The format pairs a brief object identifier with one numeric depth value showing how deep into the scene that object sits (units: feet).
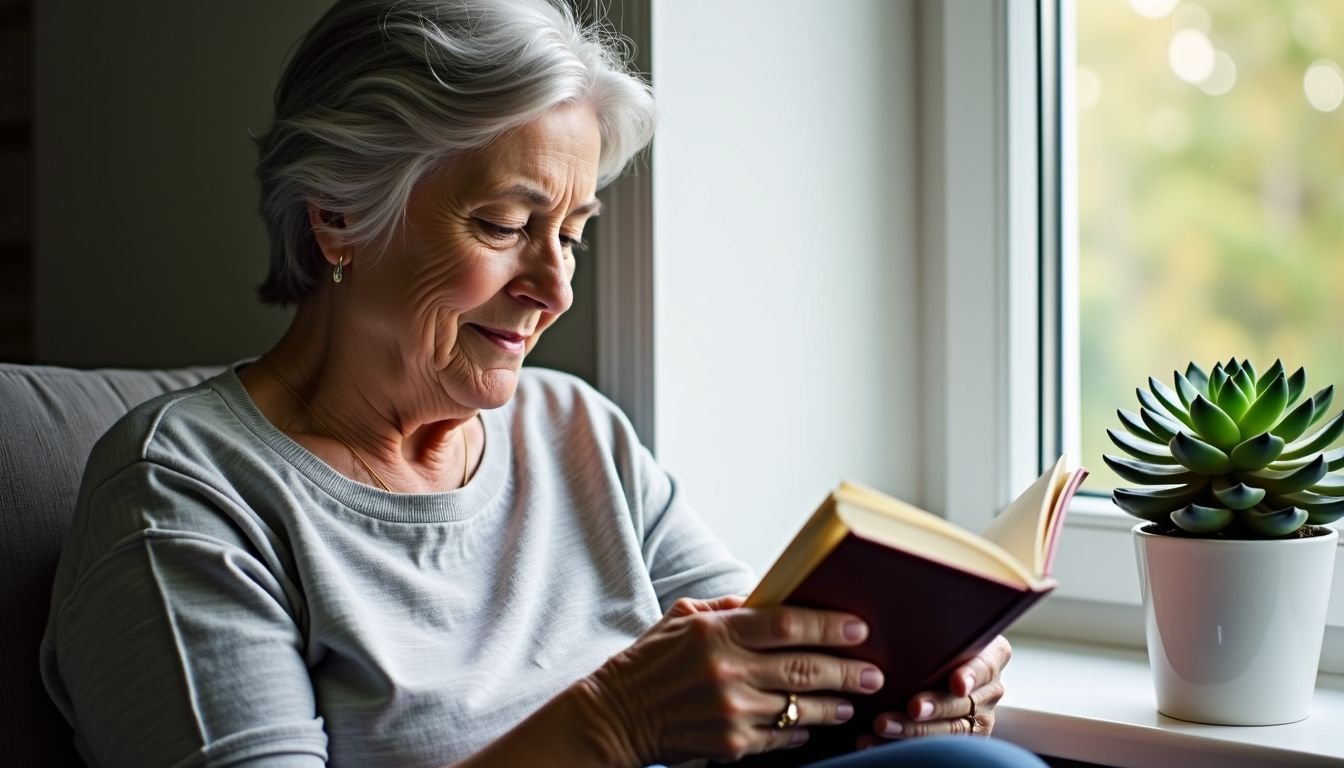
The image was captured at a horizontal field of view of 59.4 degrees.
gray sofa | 3.62
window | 4.69
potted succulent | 3.56
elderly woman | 3.09
